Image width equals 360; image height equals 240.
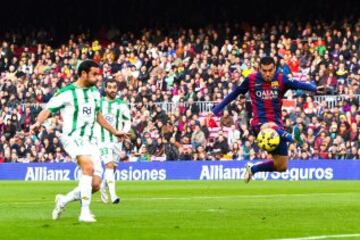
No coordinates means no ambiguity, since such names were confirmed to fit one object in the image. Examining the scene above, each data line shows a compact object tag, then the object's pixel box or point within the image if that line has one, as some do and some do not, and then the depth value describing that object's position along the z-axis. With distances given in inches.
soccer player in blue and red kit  705.0
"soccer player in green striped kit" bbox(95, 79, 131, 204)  806.5
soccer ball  710.5
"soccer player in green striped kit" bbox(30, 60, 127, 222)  562.3
